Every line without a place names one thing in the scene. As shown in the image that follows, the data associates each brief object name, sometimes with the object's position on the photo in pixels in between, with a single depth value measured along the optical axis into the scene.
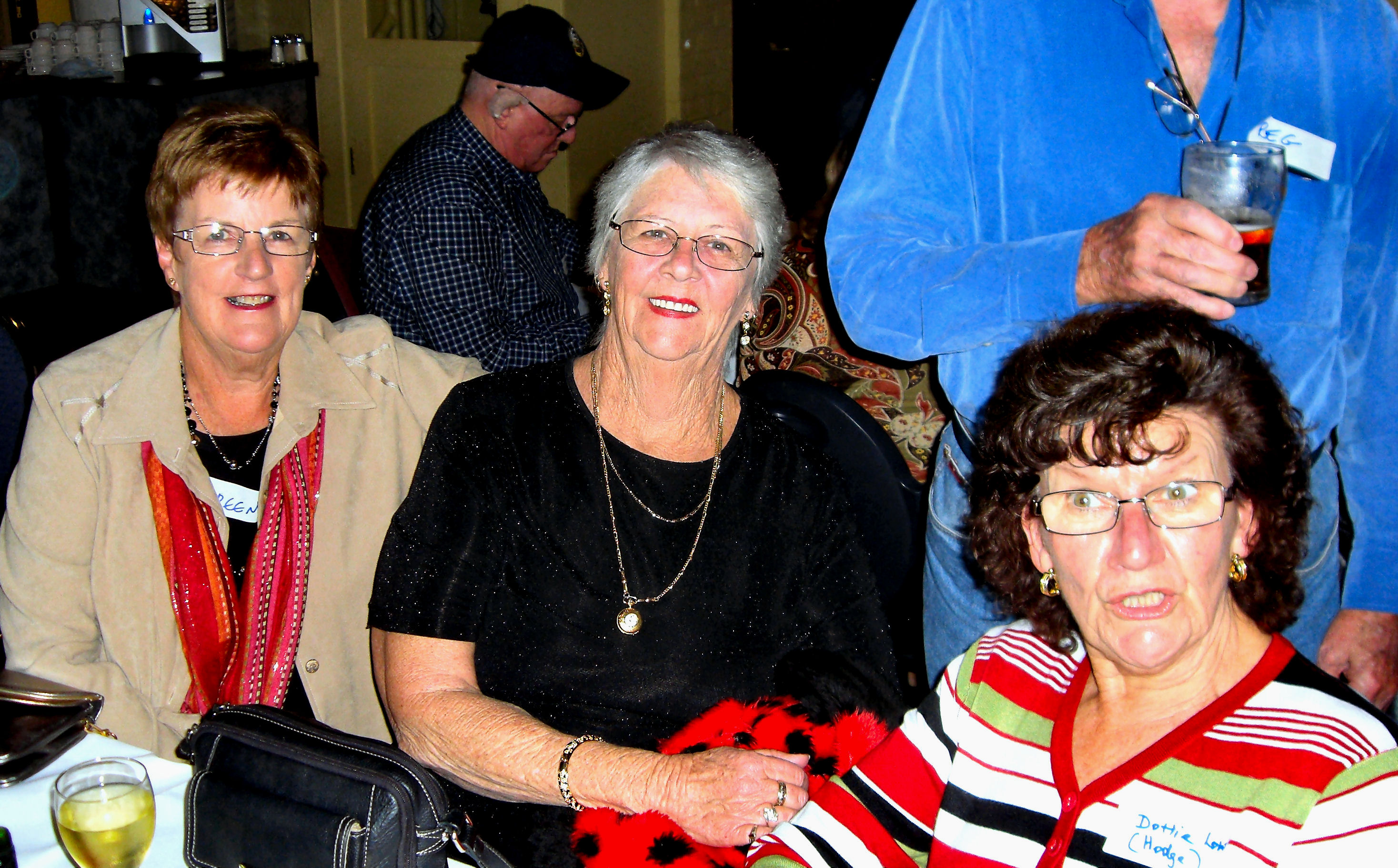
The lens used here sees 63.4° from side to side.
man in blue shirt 1.52
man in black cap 3.36
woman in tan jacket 1.88
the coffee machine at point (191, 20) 6.21
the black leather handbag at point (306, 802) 1.21
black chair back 2.39
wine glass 1.26
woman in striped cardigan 1.14
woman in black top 1.74
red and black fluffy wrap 1.58
